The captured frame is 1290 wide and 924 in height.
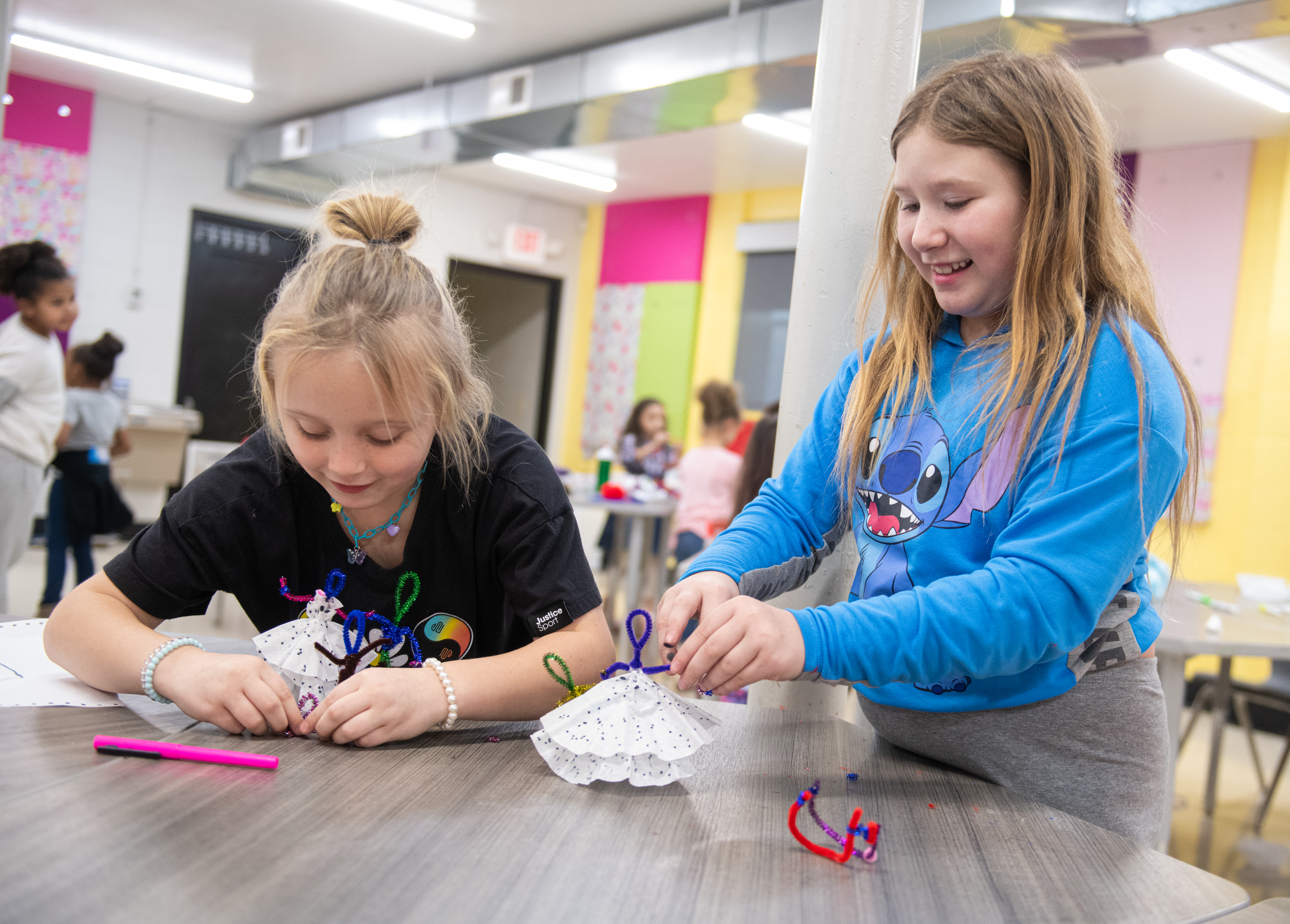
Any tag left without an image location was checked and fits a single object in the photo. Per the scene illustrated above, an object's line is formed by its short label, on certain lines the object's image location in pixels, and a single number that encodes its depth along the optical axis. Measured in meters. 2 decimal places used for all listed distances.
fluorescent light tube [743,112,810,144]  5.58
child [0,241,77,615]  3.39
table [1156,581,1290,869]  2.14
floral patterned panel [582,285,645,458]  8.30
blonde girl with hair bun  0.95
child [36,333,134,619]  4.19
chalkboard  7.28
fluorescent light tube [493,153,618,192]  7.07
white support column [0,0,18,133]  2.86
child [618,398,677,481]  6.21
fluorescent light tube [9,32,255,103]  5.73
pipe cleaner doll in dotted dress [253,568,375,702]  1.00
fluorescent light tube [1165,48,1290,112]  4.11
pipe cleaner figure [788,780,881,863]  0.73
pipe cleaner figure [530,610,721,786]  0.85
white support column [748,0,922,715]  1.35
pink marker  0.81
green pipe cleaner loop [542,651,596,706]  0.98
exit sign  8.41
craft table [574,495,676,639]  4.72
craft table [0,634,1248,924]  0.59
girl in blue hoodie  0.82
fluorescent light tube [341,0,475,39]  4.64
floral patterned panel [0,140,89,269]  6.36
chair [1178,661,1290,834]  3.08
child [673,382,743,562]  4.66
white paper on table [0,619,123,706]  0.98
